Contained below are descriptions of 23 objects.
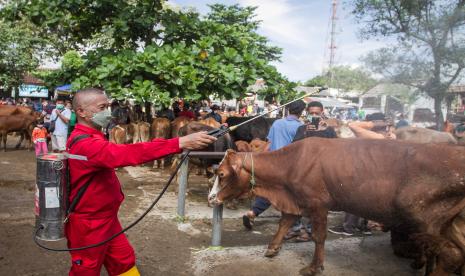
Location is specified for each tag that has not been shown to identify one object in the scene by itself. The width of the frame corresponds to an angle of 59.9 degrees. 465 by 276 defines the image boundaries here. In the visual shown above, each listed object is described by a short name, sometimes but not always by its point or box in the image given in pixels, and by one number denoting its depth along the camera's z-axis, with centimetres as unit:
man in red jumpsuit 278
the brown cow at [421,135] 721
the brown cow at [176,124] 1090
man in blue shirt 564
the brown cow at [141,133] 1097
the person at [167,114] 1284
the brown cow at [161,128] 1075
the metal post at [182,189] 609
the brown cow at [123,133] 1076
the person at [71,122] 1016
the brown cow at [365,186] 369
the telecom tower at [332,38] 5516
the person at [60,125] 1009
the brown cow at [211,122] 1048
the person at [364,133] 624
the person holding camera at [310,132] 556
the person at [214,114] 1413
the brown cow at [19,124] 1305
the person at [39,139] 1011
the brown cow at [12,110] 1327
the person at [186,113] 1250
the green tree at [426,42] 1351
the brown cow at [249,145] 815
